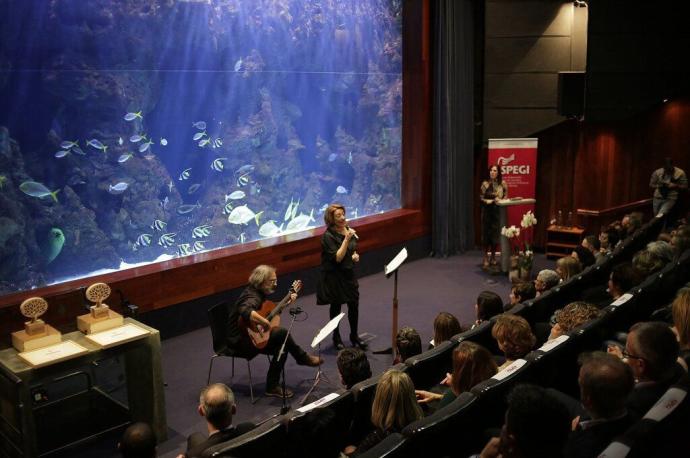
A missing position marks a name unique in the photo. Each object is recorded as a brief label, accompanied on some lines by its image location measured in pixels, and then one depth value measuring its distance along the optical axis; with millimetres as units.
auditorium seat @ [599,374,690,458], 2238
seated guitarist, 4668
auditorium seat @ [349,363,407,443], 3094
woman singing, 5461
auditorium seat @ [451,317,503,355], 3801
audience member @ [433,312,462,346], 3926
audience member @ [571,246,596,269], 6105
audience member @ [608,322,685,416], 2783
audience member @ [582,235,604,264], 6534
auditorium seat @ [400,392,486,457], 2594
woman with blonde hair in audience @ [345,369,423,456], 2791
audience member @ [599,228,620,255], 6798
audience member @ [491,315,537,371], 3473
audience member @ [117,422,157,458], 2654
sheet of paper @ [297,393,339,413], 2977
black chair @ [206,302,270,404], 4820
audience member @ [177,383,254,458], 2891
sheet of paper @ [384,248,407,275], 4934
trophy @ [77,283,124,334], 4320
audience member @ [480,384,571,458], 2119
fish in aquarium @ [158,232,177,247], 6711
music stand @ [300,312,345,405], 4180
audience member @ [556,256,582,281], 5469
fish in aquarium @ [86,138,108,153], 5957
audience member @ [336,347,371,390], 3395
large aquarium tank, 5633
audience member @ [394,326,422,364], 3811
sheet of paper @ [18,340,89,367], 3834
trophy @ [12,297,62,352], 4047
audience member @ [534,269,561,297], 5148
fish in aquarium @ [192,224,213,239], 7008
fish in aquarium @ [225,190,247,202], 7279
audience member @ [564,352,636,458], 2469
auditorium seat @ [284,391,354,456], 2902
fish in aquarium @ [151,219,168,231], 6609
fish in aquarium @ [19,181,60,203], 5574
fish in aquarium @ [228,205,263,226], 7321
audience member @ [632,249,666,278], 5078
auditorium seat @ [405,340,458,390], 3463
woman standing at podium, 8172
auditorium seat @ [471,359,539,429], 2895
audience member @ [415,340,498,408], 3053
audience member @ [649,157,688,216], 8523
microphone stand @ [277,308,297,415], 4453
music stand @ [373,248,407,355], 4945
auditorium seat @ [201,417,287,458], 2662
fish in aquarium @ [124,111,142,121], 6242
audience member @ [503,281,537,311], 4887
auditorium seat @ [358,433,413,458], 2455
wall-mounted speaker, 8492
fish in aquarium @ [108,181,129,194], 6180
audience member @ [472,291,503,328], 4387
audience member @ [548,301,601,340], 3863
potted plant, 7516
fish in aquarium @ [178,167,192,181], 6844
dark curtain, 8719
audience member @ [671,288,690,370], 3273
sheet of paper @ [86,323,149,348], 4125
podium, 8016
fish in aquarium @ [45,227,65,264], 5797
